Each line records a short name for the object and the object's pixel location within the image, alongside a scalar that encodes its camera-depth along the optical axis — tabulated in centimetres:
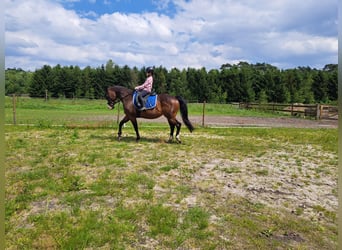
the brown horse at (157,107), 810
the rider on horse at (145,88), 783
